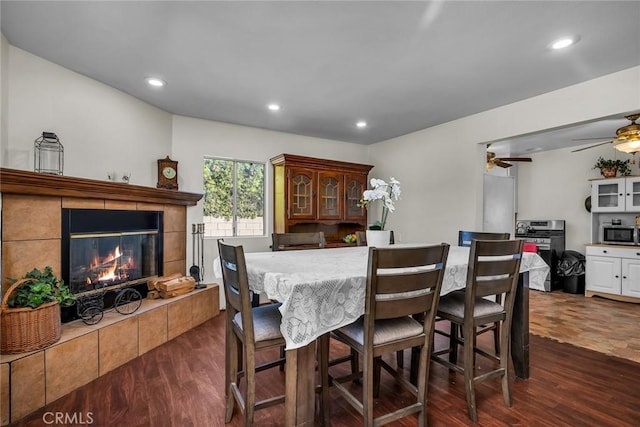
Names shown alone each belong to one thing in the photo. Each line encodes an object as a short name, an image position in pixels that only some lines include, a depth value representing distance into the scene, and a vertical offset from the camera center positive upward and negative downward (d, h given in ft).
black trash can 16.39 -3.07
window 13.80 +0.66
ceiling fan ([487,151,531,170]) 15.65 +2.69
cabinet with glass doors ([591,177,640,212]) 15.19 +0.99
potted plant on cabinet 15.87 +2.37
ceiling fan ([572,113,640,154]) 10.24 +2.56
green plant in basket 6.40 -1.73
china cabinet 14.23 +0.91
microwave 15.15 -1.01
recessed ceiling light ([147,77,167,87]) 9.50 +4.02
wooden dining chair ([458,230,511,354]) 8.30 -0.74
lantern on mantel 8.09 +1.50
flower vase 7.67 -0.61
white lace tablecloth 4.32 -1.18
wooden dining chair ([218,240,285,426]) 4.83 -1.94
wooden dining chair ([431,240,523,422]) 5.78 -1.88
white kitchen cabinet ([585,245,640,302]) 14.38 -2.78
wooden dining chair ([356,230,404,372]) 7.92 -3.59
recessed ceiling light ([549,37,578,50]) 7.22 +4.03
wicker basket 6.10 -2.34
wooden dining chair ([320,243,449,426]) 4.65 -1.58
